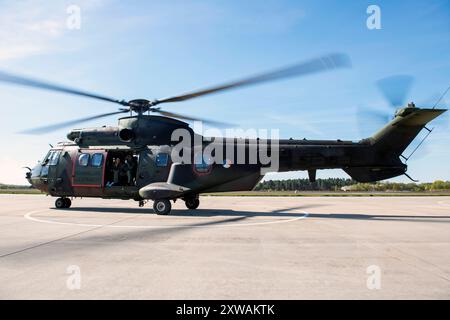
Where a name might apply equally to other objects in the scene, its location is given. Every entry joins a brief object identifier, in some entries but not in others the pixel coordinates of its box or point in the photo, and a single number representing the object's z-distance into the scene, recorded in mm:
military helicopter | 14133
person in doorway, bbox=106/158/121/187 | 16050
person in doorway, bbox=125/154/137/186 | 15953
